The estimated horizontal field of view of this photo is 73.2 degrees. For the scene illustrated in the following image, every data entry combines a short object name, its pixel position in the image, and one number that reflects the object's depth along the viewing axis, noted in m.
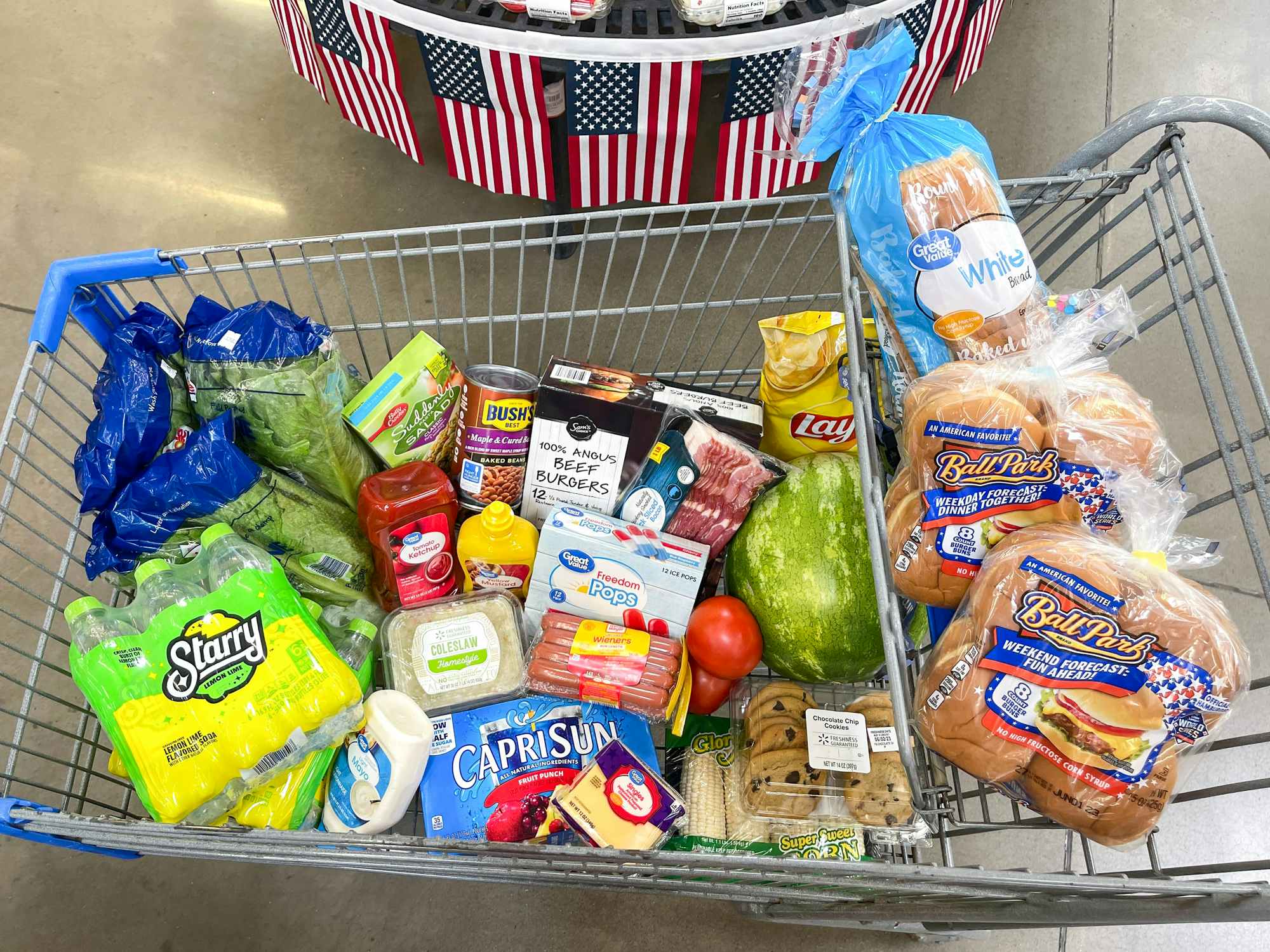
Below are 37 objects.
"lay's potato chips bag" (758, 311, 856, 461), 1.64
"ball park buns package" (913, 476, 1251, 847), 0.99
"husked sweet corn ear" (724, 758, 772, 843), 1.52
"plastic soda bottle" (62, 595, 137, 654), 1.41
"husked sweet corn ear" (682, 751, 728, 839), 1.53
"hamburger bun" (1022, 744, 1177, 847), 1.01
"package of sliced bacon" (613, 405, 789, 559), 1.66
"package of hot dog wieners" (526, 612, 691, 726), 1.55
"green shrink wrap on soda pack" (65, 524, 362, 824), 1.36
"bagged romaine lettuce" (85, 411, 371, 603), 1.52
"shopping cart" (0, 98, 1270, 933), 1.13
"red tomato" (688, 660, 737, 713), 1.68
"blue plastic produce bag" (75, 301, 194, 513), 1.51
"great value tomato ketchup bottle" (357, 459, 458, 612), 1.68
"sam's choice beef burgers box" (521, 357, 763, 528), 1.63
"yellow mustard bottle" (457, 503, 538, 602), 1.66
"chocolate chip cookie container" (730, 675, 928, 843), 1.47
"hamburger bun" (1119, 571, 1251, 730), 0.98
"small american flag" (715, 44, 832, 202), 2.17
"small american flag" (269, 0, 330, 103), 2.51
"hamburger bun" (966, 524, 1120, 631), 1.03
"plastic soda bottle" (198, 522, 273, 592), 1.49
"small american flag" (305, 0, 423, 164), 2.25
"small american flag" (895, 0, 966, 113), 2.28
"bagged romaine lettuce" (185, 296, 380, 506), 1.58
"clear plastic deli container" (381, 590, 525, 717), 1.58
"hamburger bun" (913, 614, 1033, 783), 1.04
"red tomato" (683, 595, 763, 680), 1.62
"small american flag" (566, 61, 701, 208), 2.14
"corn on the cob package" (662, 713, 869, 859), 1.46
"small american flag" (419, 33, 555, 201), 2.15
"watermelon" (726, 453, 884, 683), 1.60
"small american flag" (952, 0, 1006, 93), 2.61
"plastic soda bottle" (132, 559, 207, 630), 1.45
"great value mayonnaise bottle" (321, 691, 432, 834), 1.45
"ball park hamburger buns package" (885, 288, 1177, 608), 1.11
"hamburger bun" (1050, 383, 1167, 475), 1.12
